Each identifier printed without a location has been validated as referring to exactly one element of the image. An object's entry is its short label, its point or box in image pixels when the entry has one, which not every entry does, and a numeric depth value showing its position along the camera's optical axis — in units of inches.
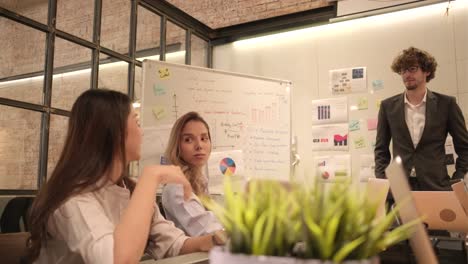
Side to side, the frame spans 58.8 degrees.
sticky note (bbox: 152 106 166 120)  124.5
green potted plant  13.7
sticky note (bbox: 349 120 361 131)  145.9
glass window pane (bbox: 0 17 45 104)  95.4
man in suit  102.7
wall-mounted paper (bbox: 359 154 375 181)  141.0
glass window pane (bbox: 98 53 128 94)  122.6
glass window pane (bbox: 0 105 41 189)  94.0
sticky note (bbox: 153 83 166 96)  125.3
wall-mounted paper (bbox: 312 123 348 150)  147.5
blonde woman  72.2
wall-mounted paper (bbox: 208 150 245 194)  126.0
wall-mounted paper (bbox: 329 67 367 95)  146.9
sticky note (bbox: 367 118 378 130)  142.9
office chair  90.4
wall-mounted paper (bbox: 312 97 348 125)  148.4
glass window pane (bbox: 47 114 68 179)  103.3
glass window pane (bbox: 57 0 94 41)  109.7
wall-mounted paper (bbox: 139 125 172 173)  121.1
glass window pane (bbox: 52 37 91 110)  107.2
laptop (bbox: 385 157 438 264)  19.1
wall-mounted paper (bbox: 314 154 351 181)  144.9
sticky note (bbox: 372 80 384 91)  143.9
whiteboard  124.0
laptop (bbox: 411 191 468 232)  51.4
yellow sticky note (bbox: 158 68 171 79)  126.6
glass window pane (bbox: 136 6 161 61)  139.6
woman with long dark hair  40.7
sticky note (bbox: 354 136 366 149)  144.3
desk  32.4
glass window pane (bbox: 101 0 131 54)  125.1
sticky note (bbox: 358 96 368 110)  145.9
